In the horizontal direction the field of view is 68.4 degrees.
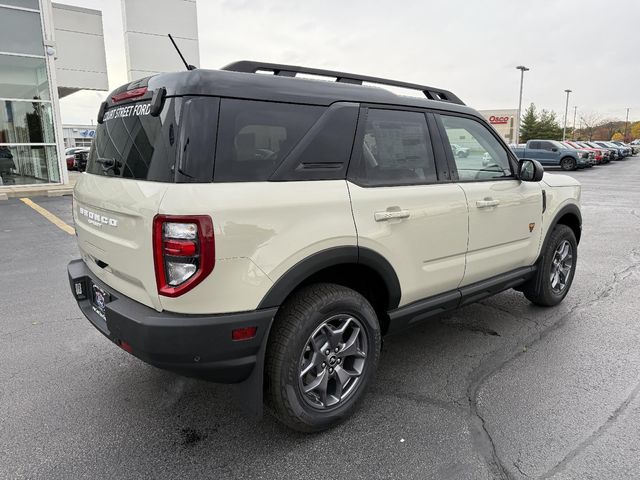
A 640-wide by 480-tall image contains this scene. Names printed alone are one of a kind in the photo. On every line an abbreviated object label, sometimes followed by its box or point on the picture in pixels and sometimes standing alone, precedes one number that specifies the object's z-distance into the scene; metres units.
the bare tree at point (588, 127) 82.25
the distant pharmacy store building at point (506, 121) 45.24
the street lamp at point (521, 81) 40.75
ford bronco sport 2.16
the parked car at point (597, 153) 28.95
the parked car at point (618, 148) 38.31
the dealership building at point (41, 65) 14.71
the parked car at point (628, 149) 42.75
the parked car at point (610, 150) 34.97
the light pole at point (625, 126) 93.21
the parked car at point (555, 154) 26.23
